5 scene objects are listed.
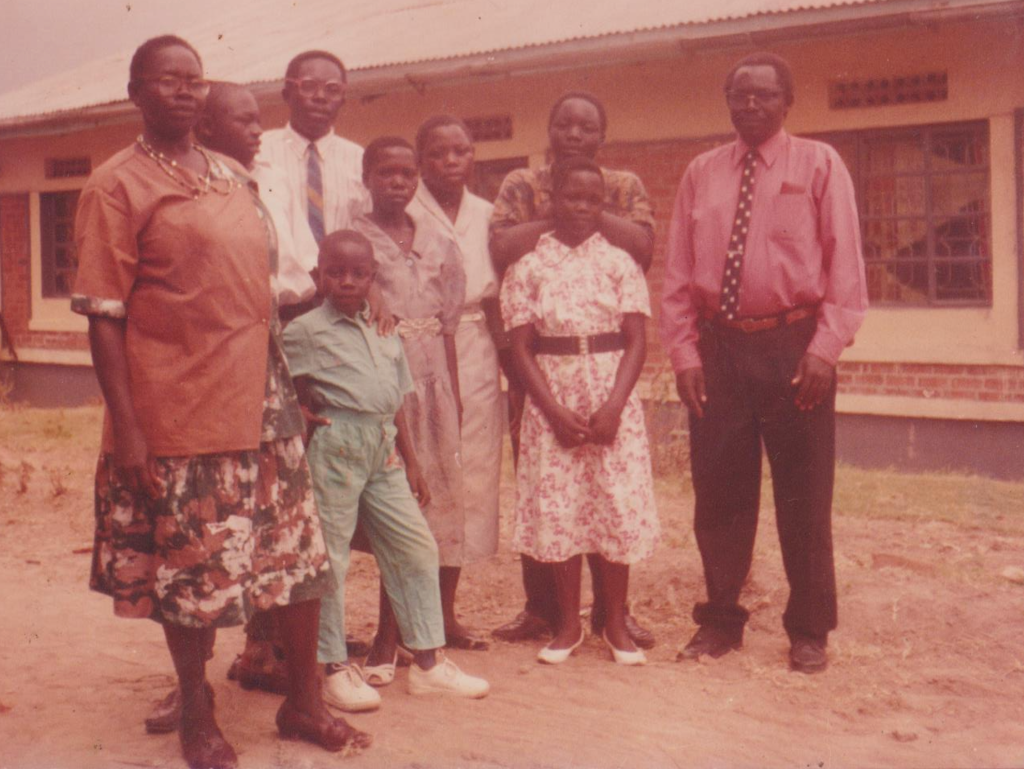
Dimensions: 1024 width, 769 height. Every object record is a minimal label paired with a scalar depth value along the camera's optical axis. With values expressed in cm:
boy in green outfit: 360
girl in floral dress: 414
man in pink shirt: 400
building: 775
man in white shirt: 404
